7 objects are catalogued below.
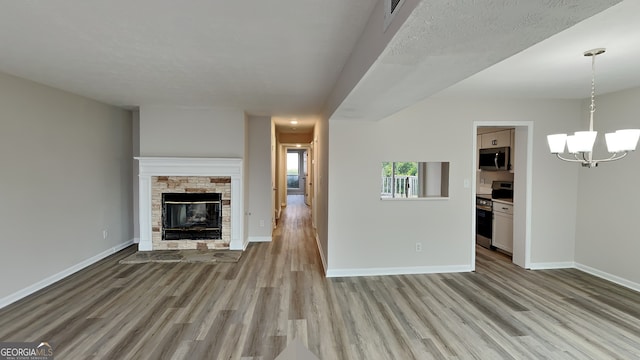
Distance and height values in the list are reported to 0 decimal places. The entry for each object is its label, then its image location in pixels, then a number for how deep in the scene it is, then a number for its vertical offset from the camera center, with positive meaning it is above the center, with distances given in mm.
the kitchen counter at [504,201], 4650 -421
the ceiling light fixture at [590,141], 2316 +291
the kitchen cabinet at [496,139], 4801 +608
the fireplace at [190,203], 4855 -514
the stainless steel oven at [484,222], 5117 -829
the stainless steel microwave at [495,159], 4757 +270
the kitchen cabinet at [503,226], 4629 -823
